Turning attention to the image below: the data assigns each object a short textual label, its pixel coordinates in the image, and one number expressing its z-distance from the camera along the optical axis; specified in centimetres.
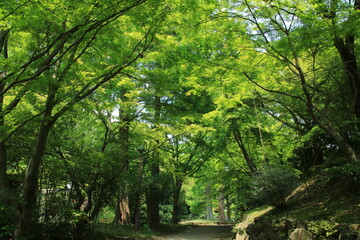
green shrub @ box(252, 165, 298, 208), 620
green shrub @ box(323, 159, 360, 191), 462
